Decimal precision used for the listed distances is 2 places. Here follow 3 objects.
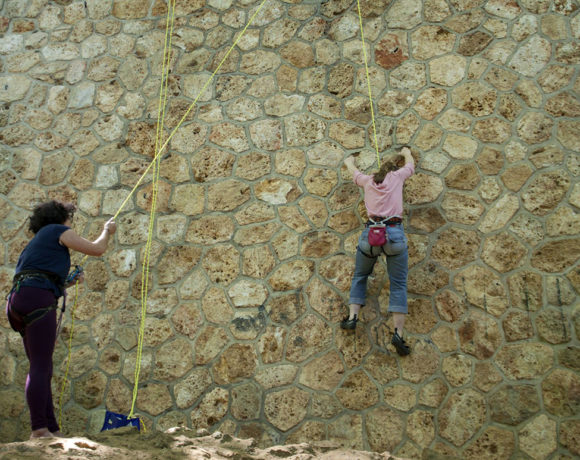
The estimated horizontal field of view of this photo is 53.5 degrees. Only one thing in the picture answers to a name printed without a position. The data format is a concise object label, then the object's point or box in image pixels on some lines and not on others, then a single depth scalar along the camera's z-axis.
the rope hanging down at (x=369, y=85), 4.65
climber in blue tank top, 3.16
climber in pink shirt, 3.96
